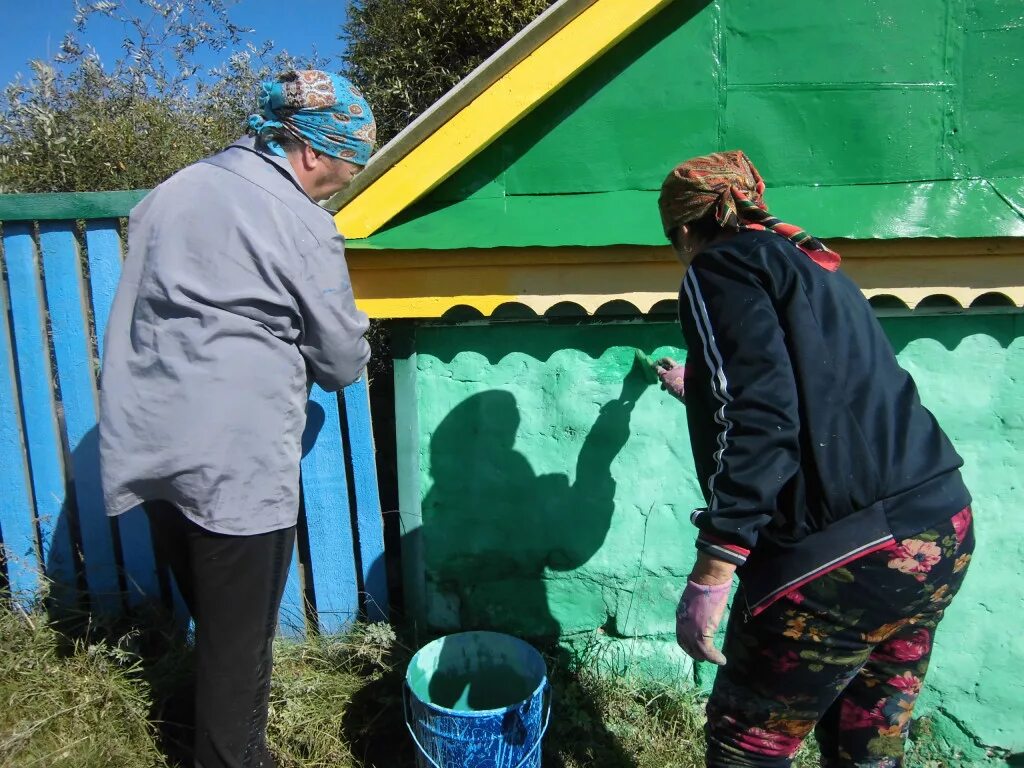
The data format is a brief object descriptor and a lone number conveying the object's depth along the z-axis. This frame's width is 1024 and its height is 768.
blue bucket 2.39
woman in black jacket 1.64
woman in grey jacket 1.85
